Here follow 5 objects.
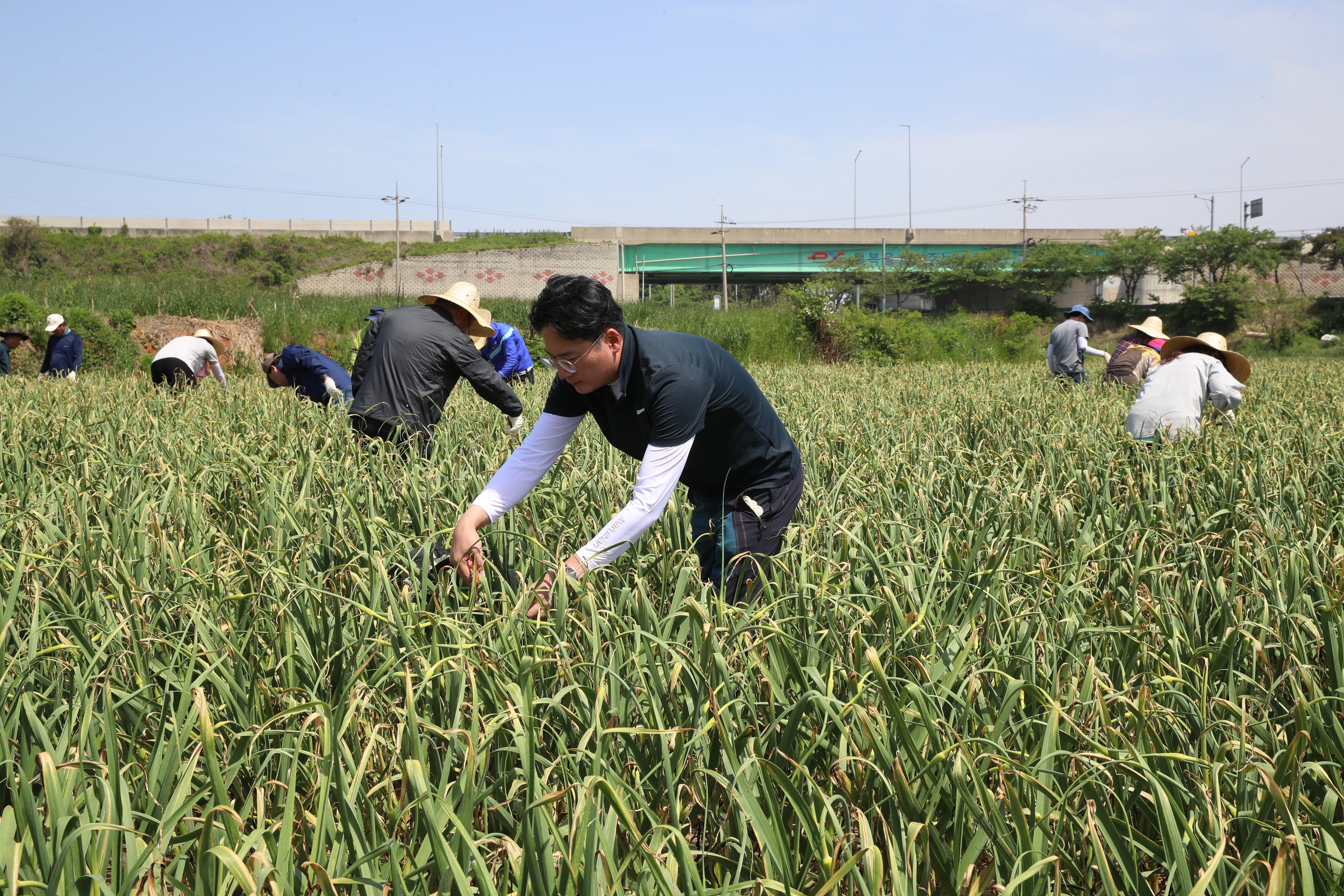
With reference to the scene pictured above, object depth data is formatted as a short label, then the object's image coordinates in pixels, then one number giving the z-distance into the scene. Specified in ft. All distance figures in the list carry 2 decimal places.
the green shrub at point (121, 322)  52.44
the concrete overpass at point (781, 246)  153.99
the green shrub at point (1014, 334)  84.23
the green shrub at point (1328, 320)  111.96
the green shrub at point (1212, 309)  116.47
